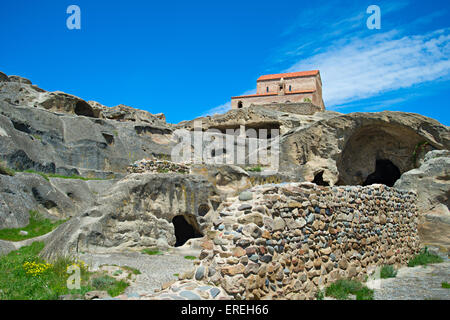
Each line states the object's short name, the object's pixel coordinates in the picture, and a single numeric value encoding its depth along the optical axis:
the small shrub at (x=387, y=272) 7.12
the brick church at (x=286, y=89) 42.59
